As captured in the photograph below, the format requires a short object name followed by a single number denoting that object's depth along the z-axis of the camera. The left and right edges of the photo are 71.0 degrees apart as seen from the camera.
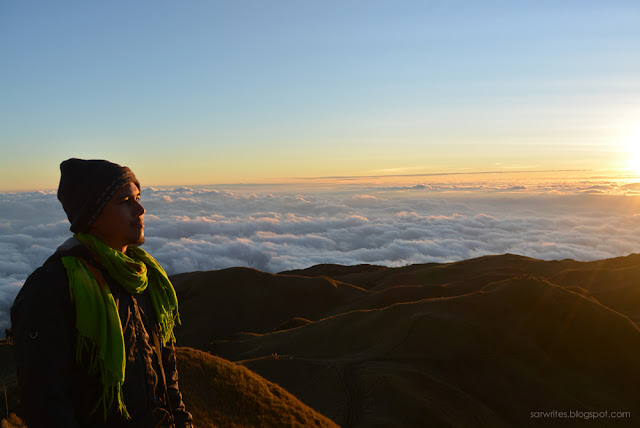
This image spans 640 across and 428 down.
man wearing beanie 2.64
